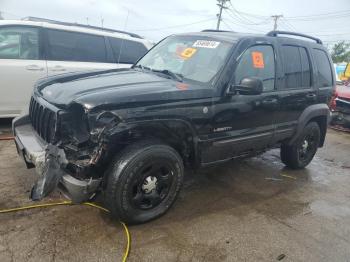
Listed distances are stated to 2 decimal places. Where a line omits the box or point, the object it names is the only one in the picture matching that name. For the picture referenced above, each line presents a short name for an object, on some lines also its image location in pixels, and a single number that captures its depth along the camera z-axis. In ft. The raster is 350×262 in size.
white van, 19.52
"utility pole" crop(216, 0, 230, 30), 123.70
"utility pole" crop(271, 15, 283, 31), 146.30
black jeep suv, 10.06
